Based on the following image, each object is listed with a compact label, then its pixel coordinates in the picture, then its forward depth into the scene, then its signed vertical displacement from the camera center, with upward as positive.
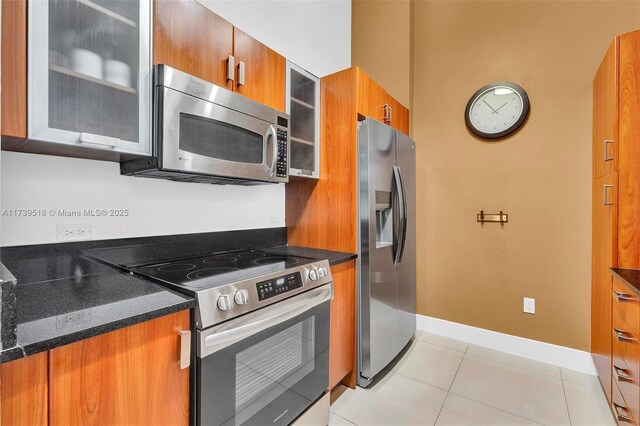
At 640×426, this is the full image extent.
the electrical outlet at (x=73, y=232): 1.31 -0.09
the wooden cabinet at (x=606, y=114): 1.78 +0.62
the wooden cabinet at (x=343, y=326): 1.86 -0.73
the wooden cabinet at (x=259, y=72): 1.64 +0.81
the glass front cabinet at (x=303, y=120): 2.03 +0.64
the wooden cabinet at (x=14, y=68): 0.94 +0.44
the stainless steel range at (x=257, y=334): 1.09 -0.52
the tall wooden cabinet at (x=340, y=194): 1.96 +0.13
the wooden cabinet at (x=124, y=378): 0.79 -0.48
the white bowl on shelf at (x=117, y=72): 1.18 +0.54
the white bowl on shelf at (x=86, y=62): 1.09 +0.54
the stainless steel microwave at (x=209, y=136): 1.29 +0.37
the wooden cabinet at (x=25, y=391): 0.70 -0.43
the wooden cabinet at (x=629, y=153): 1.69 +0.33
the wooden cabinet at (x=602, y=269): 1.80 -0.37
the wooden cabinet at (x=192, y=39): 1.33 +0.81
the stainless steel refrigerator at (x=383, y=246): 2.03 -0.25
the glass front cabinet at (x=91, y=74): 1.01 +0.50
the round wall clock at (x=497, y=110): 2.44 +0.85
